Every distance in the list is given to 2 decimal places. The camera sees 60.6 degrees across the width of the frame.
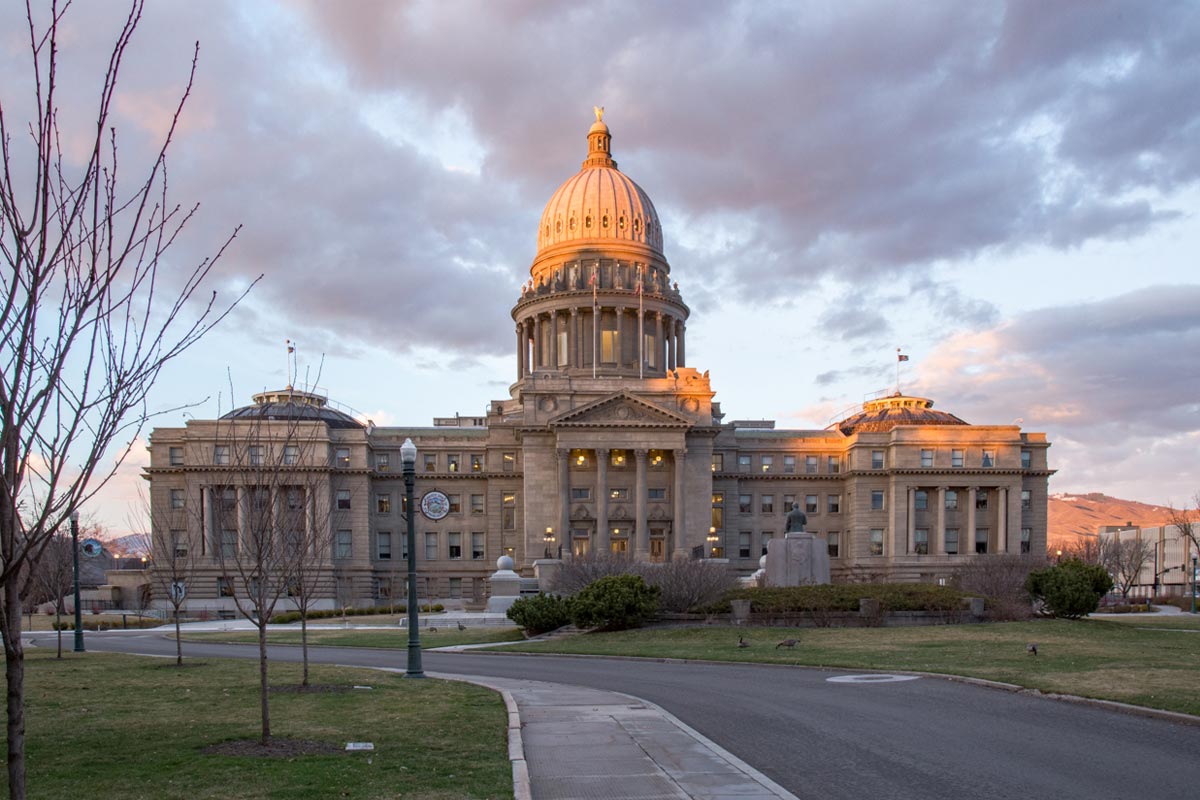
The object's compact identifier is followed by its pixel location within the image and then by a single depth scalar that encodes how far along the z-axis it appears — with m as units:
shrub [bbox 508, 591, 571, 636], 44.03
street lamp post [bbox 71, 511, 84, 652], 39.20
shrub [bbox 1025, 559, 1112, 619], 41.50
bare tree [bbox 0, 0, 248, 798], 7.62
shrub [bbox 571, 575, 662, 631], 40.72
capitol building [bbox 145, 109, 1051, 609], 90.19
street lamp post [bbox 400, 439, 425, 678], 25.81
